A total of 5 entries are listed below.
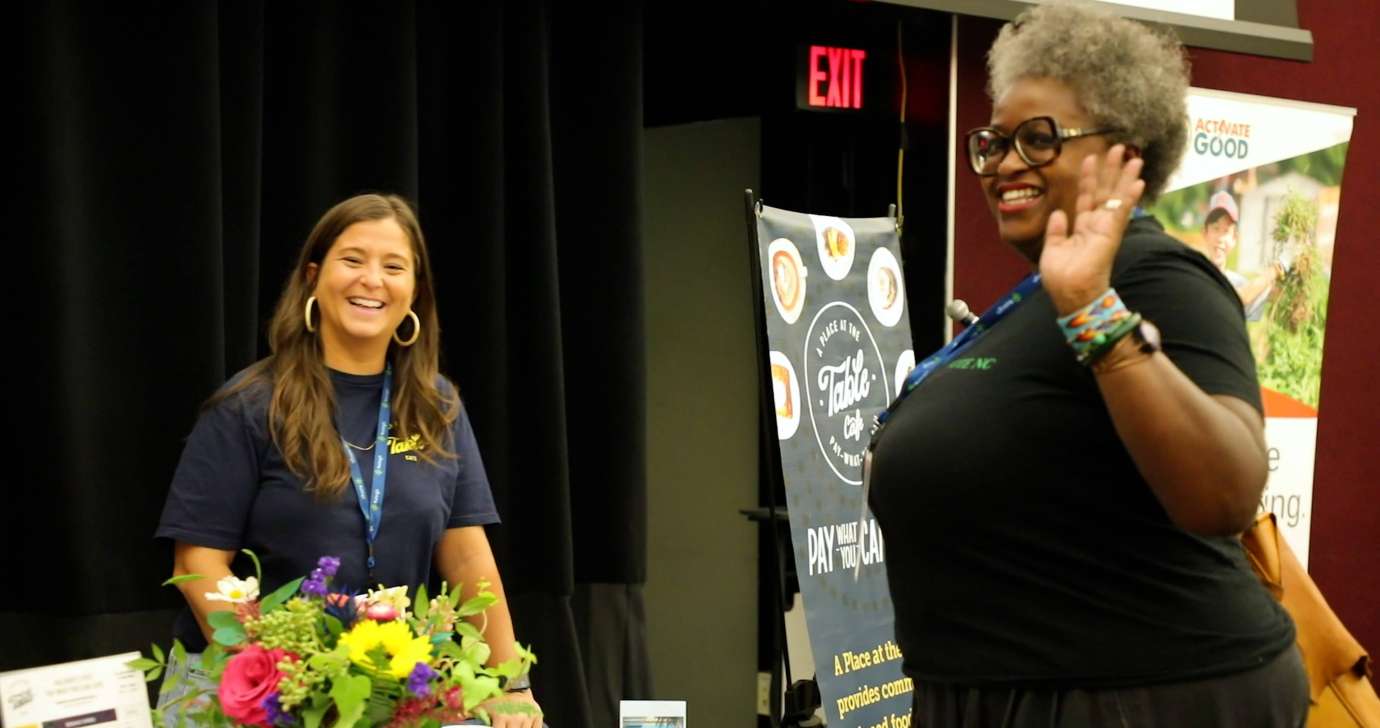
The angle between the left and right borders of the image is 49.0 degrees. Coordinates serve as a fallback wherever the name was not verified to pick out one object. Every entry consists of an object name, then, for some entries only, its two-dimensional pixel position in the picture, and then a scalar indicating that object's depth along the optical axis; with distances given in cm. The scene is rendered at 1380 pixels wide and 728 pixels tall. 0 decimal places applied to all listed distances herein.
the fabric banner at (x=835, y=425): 331
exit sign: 406
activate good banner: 418
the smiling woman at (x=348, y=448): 238
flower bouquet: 163
